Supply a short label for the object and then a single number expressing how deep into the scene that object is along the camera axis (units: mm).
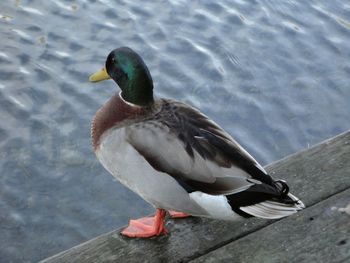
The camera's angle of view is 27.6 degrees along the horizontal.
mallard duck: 2660
